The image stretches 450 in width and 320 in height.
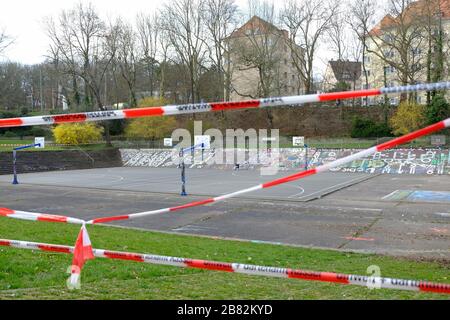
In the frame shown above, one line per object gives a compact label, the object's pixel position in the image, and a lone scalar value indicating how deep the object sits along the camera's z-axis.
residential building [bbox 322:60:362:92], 63.59
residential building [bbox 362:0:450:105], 49.00
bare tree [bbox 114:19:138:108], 62.21
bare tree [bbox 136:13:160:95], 65.31
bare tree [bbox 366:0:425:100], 50.28
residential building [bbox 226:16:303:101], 58.66
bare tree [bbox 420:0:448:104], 47.56
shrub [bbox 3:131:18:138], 61.92
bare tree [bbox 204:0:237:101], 59.78
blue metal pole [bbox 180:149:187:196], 22.77
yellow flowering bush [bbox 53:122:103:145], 51.81
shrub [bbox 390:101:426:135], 45.66
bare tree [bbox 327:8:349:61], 58.53
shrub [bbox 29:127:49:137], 61.81
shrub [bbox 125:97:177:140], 53.44
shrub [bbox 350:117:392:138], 52.24
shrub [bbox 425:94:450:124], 46.44
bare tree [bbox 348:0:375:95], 54.62
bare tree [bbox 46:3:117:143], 58.78
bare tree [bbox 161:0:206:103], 60.09
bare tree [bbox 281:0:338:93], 58.31
